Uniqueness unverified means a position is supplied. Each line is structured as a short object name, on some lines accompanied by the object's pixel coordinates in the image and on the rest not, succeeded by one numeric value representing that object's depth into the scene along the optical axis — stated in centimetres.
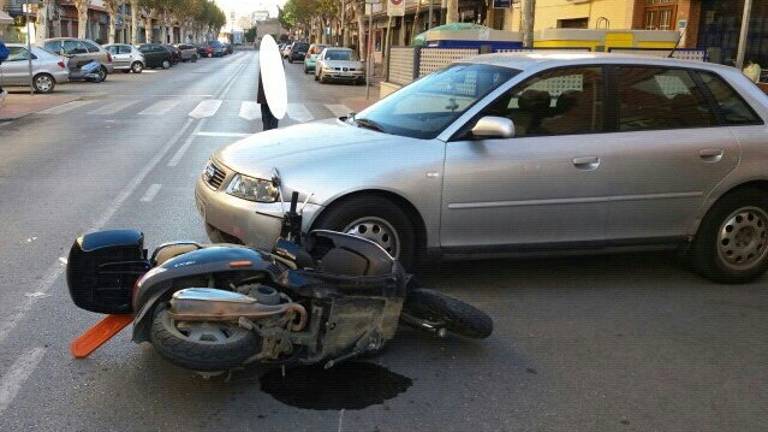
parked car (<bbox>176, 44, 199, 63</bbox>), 5885
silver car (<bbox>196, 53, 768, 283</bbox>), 493
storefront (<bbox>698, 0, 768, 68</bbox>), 1523
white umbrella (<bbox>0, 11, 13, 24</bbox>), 2618
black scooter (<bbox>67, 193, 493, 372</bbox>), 347
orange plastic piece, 396
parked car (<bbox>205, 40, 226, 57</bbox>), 7644
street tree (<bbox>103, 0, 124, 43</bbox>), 4833
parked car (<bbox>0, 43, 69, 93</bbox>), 2267
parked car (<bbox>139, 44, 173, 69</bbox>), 4367
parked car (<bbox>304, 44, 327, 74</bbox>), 4169
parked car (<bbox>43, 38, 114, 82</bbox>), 2885
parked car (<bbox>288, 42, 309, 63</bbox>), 5925
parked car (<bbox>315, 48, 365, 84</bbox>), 3244
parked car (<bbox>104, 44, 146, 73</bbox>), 3809
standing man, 824
